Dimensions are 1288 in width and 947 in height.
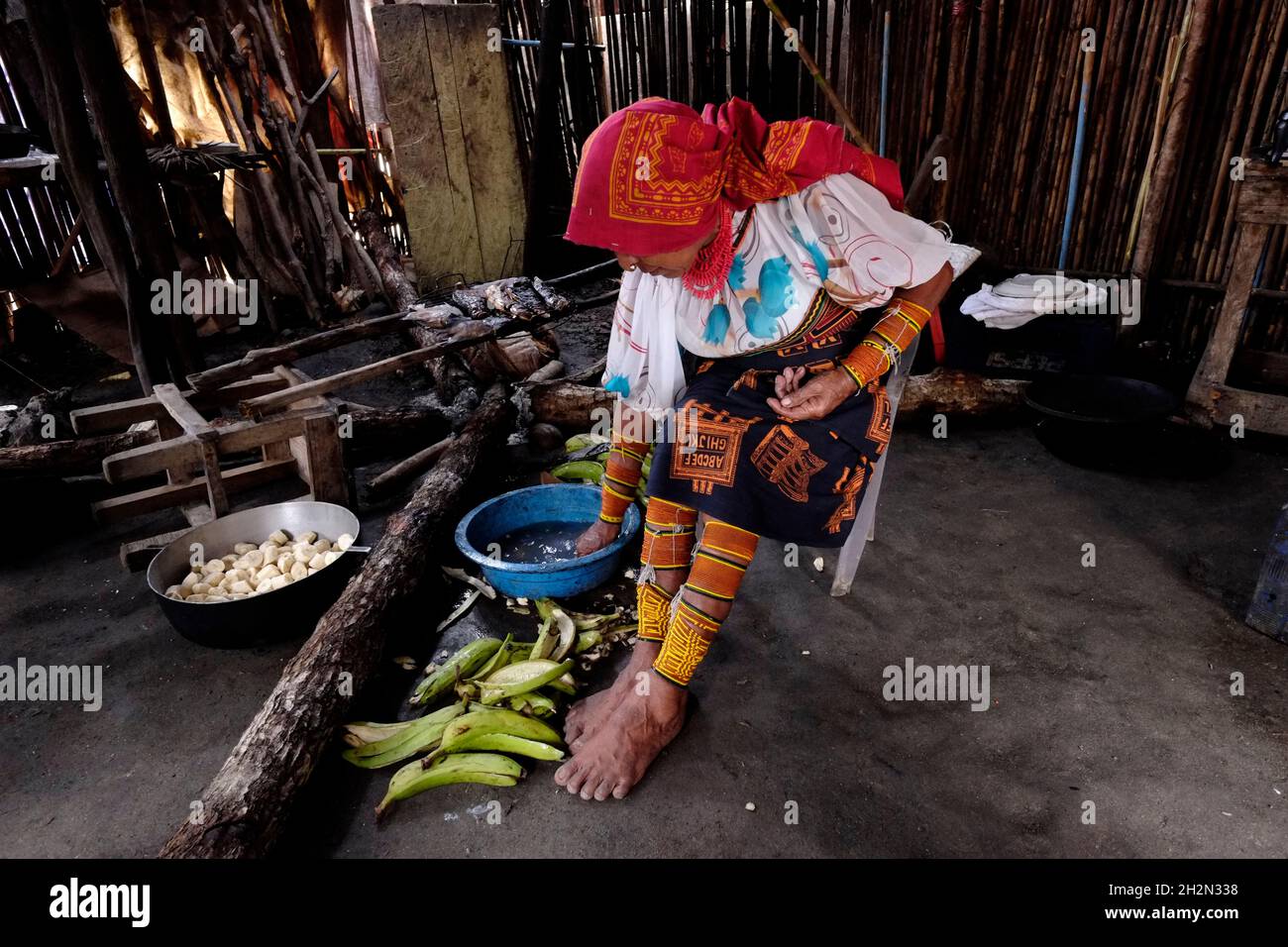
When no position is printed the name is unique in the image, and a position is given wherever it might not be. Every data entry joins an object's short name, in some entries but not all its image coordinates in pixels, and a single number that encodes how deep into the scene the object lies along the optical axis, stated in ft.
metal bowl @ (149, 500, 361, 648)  8.29
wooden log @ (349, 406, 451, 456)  13.50
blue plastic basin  8.77
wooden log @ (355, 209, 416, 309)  21.72
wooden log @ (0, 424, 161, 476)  11.36
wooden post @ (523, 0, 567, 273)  20.03
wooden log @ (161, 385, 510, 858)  5.82
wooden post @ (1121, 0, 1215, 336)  12.42
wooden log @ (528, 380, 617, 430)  14.17
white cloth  13.25
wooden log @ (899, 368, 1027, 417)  13.92
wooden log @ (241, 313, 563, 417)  10.24
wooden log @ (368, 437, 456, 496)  12.21
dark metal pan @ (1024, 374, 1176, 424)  11.55
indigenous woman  5.62
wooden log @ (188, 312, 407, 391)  10.64
